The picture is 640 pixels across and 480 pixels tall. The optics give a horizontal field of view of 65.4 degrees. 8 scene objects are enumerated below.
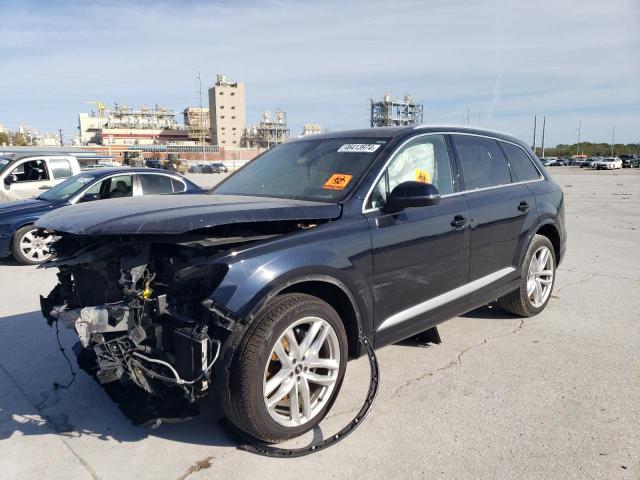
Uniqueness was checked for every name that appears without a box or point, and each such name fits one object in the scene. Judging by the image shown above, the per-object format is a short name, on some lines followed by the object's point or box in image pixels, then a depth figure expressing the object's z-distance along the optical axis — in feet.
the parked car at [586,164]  207.27
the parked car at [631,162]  213.56
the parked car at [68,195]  24.57
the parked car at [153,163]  175.32
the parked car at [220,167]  211.35
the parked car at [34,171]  33.47
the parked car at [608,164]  184.87
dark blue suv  8.38
